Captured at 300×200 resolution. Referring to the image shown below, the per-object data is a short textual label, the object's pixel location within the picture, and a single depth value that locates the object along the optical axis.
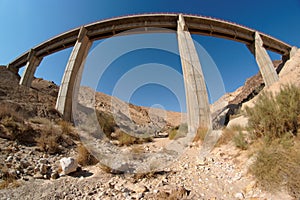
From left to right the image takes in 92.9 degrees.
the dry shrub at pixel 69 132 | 5.57
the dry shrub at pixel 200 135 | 5.48
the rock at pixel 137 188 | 2.25
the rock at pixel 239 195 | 1.93
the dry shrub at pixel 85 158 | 3.47
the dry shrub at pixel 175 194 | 1.99
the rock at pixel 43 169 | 2.78
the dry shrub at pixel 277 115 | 2.81
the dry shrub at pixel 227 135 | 4.29
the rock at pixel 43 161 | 3.13
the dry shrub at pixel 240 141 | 3.34
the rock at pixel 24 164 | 2.85
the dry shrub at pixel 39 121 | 5.62
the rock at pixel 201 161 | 3.24
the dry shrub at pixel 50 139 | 3.84
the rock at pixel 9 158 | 2.92
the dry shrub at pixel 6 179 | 2.28
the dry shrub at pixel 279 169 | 1.64
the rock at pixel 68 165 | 2.81
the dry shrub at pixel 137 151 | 4.32
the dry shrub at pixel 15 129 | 3.93
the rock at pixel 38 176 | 2.65
